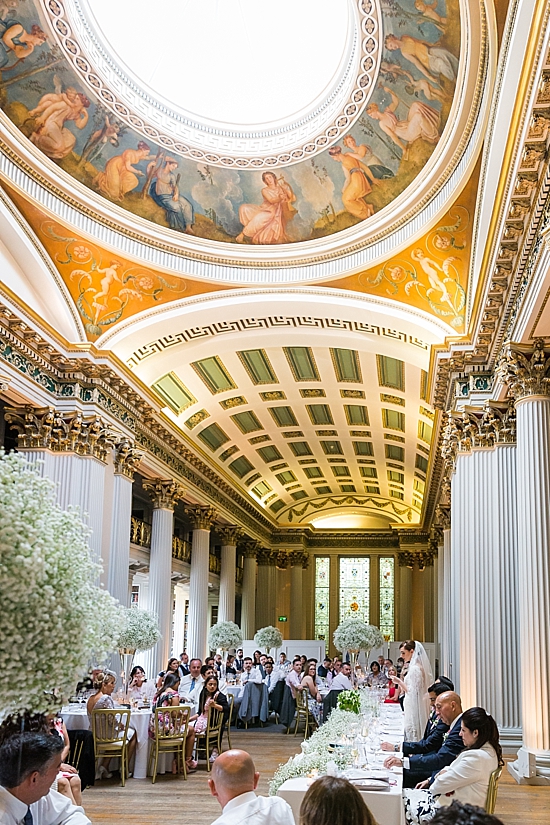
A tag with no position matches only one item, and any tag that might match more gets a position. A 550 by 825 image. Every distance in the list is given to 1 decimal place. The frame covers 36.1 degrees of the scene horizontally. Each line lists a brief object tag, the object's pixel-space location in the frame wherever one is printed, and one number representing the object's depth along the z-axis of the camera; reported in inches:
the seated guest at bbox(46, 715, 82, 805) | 187.3
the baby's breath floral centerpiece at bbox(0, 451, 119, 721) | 122.0
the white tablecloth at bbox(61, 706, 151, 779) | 427.8
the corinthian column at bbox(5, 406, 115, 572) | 557.6
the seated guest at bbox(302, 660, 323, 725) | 633.6
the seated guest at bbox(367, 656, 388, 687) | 725.8
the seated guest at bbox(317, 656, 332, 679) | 842.2
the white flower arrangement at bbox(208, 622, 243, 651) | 906.4
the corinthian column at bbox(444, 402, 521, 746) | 471.5
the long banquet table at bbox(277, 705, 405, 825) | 200.1
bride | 374.3
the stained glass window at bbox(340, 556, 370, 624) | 1473.9
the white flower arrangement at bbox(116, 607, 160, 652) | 555.5
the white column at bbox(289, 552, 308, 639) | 1434.5
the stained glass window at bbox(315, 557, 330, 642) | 1483.8
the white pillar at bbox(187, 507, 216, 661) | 907.4
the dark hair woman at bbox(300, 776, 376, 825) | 109.3
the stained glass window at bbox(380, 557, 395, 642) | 1449.9
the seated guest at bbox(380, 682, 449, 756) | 286.7
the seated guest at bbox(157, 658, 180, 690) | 553.6
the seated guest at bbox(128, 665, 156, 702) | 510.3
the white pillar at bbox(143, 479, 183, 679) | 736.3
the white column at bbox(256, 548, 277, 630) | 1418.6
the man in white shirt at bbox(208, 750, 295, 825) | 143.1
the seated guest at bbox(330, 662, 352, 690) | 673.0
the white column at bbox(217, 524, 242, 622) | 1081.4
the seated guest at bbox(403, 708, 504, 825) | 214.5
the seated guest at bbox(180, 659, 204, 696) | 536.1
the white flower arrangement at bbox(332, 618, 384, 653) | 804.6
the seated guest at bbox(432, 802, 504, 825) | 72.6
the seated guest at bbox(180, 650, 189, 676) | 685.3
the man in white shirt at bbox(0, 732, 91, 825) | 139.5
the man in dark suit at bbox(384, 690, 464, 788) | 251.0
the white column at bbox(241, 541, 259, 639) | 1268.5
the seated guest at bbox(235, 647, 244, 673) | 838.0
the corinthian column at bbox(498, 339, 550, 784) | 374.9
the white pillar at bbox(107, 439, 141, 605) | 615.3
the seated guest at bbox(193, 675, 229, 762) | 472.1
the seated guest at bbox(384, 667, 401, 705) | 622.8
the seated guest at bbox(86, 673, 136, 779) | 417.7
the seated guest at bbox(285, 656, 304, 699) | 706.2
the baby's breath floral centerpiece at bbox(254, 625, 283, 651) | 1010.1
